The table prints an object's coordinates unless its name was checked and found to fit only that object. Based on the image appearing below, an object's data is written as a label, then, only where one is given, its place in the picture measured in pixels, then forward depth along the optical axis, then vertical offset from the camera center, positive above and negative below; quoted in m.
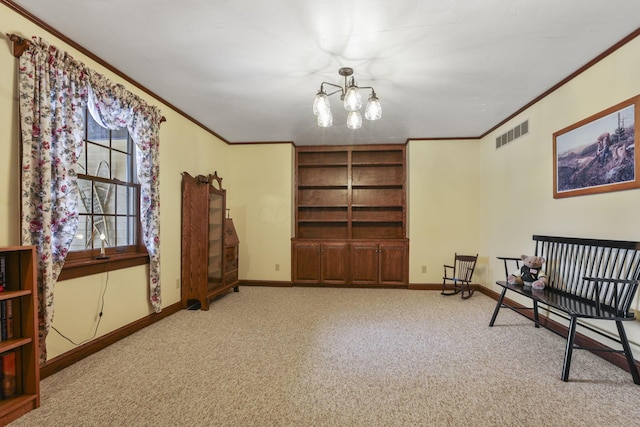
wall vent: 3.73 +1.00
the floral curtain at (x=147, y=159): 2.91 +0.54
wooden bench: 2.15 -0.58
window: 2.70 +0.10
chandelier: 2.46 +0.86
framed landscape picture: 2.35 +0.50
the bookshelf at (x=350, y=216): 5.22 -0.07
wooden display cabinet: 3.94 -0.39
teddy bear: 3.00 -0.61
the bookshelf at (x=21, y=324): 1.84 -0.67
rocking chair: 4.72 -0.98
